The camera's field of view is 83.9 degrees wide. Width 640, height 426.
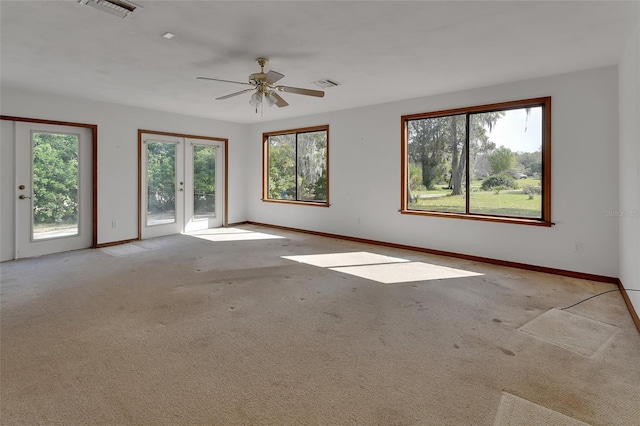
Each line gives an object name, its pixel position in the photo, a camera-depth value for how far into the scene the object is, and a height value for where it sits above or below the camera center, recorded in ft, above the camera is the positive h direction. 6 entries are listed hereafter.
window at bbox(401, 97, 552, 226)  15.88 +2.31
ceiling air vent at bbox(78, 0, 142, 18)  8.82 +5.13
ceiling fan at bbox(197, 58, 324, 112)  12.51 +4.54
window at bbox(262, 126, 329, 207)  24.73 +3.16
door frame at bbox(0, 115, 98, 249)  19.89 +1.47
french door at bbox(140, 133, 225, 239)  22.98 +1.69
